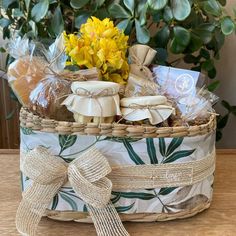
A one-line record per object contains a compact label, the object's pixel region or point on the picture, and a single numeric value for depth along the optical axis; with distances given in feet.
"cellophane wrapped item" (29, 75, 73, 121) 1.92
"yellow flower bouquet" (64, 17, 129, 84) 1.97
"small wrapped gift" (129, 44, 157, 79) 2.23
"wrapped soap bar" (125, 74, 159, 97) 2.04
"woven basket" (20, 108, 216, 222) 1.82
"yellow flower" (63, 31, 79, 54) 1.97
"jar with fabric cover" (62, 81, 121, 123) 1.81
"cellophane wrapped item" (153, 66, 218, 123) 1.98
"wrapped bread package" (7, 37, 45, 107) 2.06
